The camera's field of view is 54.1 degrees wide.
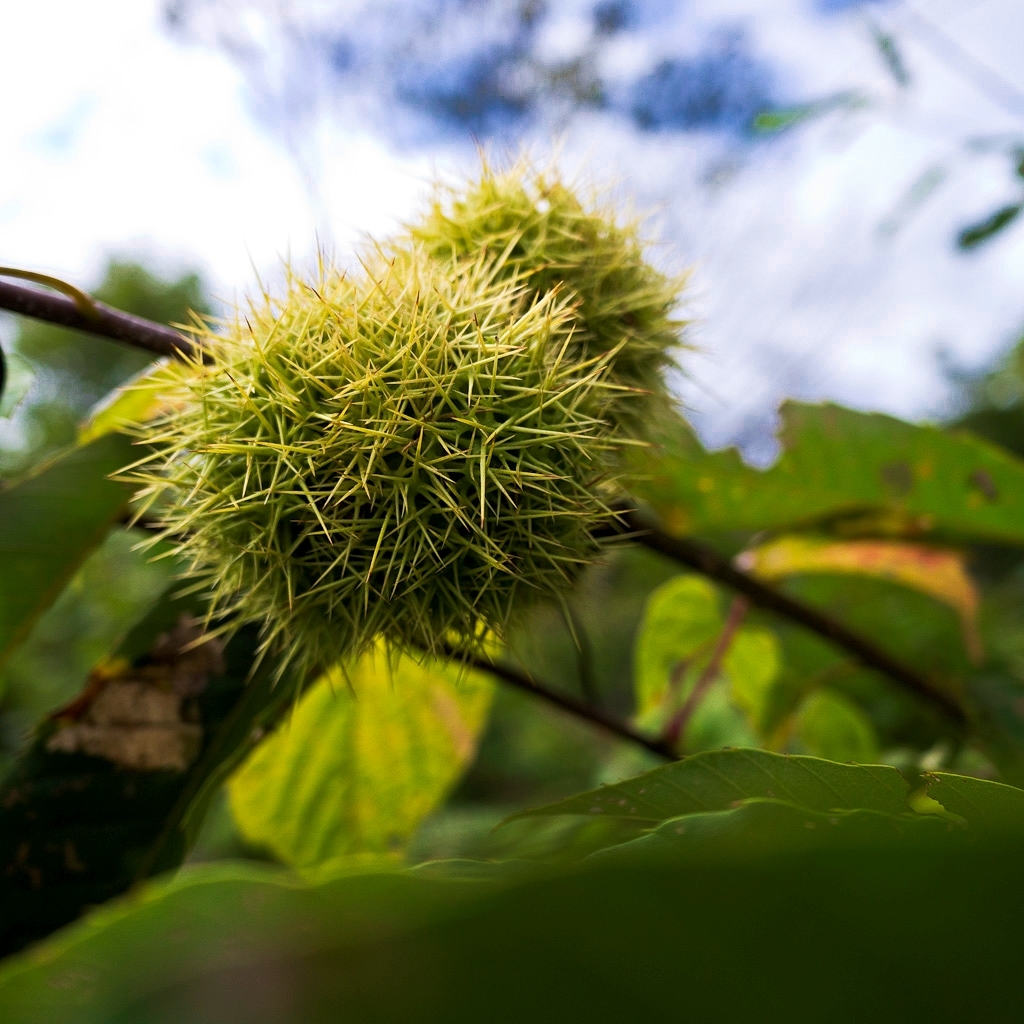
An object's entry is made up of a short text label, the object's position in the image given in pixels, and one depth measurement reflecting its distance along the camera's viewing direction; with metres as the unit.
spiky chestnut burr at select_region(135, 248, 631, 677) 0.11
